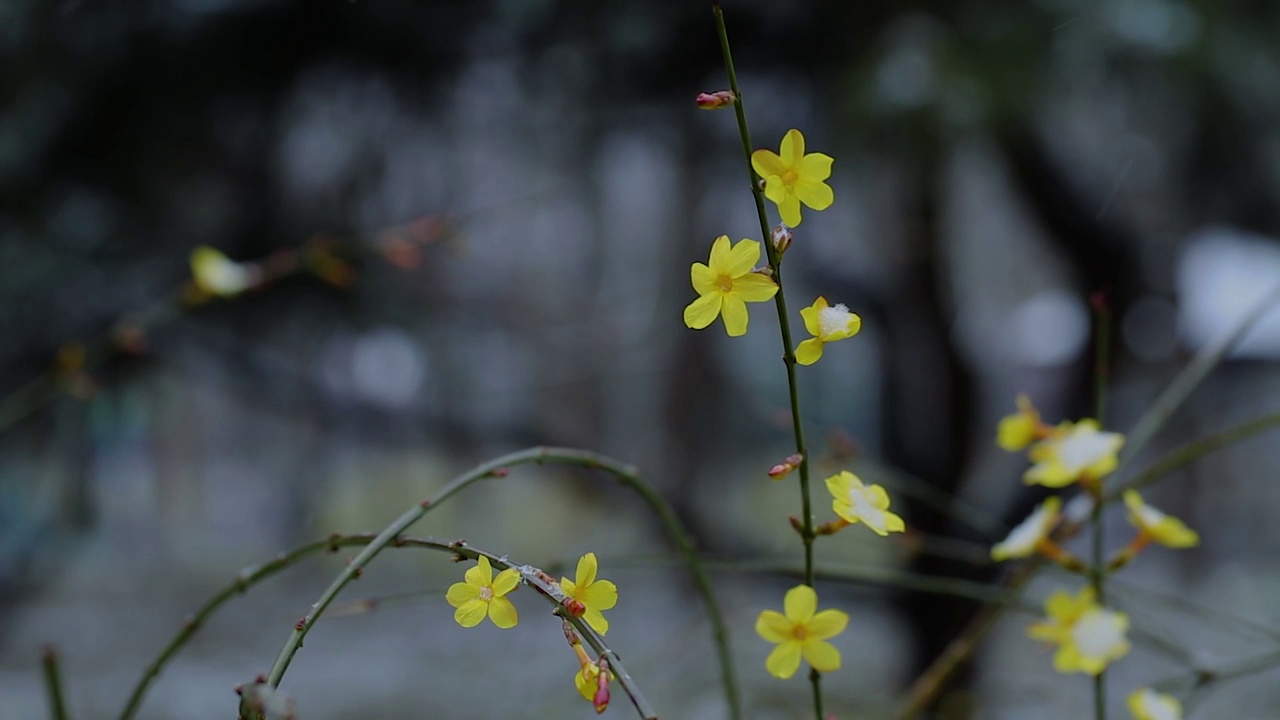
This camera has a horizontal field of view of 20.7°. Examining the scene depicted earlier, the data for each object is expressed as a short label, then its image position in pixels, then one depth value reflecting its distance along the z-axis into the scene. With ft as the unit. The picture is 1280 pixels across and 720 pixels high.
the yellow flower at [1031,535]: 3.24
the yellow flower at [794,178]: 2.83
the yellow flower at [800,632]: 2.83
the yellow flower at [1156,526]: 3.21
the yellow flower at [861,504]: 2.87
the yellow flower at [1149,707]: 3.13
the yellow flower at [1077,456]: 3.08
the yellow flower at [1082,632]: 3.04
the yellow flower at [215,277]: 4.47
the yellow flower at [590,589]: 2.81
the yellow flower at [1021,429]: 3.24
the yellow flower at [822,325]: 2.84
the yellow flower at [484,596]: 2.80
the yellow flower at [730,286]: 2.82
